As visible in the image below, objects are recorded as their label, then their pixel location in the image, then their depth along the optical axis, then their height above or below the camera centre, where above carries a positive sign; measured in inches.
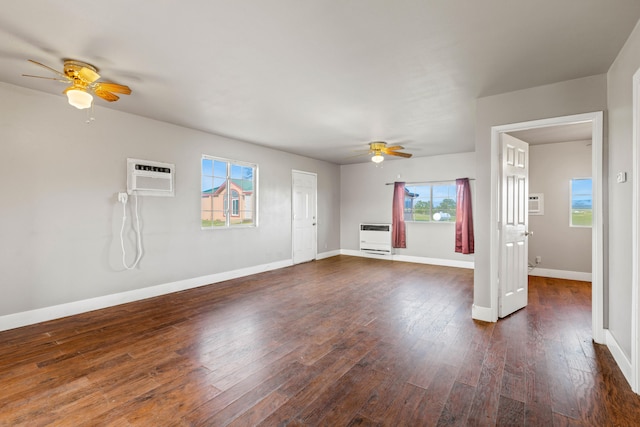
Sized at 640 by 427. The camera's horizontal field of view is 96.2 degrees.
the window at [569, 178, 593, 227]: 204.1 +7.2
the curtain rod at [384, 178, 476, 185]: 262.7 +29.7
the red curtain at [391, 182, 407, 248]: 287.0 -4.4
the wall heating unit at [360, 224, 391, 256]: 294.4 -27.3
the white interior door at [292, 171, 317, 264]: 269.4 -3.2
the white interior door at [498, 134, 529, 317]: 133.9 -7.2
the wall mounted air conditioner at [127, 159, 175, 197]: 156.6 +20.2
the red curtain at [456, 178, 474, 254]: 249.1 -5.7
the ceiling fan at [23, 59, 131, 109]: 102.0 +48.6
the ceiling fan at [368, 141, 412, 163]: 211.8 +46.8
